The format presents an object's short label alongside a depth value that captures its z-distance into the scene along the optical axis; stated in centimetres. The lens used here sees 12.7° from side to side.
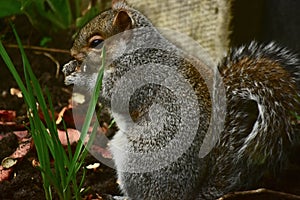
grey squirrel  437
